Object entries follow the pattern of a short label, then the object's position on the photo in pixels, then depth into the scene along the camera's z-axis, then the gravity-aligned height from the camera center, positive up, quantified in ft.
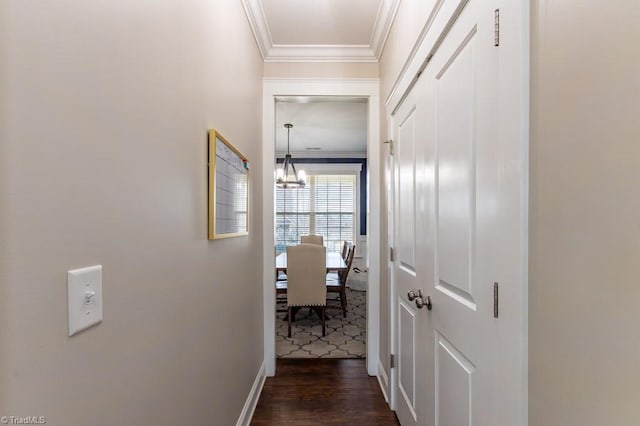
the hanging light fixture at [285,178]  15.38 +1.94
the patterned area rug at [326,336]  9.78 -4.30
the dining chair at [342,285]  13.34 -3.00
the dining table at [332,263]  13.14 -2.16
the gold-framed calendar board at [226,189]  4.34 +0.44
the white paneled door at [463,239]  2.71 -0.26
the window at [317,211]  21.80 +0.33
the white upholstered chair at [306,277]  11.13 -2.19
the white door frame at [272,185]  8.34 +0.82
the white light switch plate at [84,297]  1.95 -0.53
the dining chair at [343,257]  15.63 -2.43
